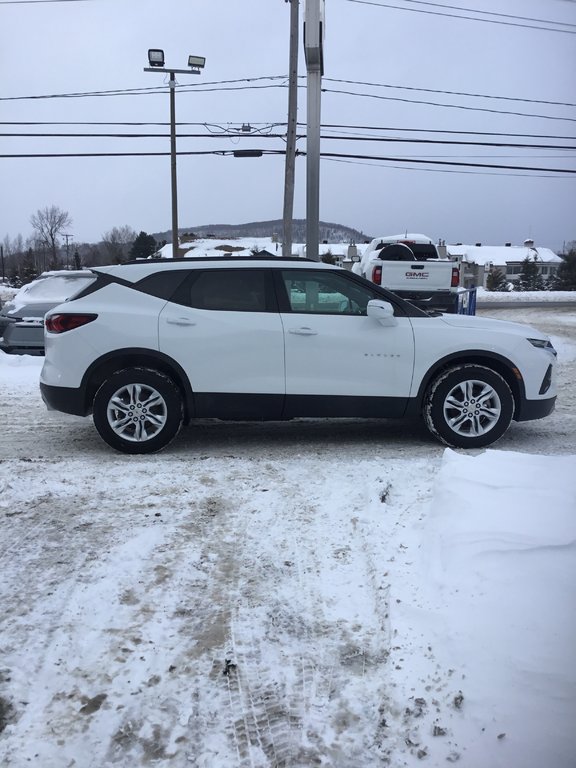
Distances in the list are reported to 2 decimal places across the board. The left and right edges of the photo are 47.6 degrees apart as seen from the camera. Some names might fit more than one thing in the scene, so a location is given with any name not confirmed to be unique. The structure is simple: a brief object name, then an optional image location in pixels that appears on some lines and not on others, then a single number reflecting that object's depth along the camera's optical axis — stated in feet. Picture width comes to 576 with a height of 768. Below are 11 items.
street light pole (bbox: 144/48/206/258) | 69.51
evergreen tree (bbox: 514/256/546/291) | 179.52
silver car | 35.37
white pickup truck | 43.04
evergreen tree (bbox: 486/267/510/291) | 176.35
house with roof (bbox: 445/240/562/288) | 256.52
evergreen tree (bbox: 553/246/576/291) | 161.40
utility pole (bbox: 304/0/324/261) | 41.93
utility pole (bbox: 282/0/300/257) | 60.18
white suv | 18.38
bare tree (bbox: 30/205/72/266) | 235.40
